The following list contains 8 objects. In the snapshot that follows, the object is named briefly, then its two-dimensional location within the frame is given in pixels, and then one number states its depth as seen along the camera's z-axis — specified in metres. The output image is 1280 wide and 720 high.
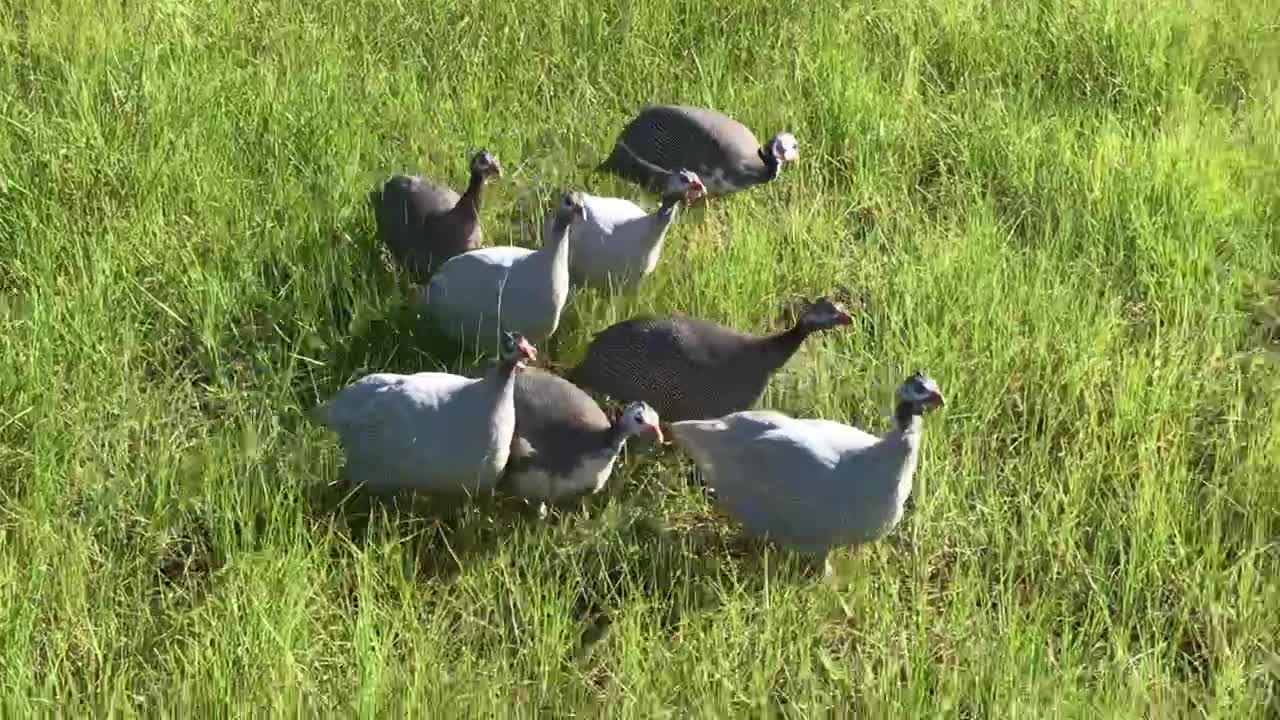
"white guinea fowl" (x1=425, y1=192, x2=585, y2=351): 7.39
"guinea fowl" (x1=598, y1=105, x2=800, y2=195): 9.40
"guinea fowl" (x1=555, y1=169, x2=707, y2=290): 8.25
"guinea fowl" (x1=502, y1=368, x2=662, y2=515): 6.45
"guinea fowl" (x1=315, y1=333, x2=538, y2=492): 6.23
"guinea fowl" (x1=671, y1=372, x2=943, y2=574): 6.04
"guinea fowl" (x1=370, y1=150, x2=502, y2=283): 8.13
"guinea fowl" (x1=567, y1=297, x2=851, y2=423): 7.10
